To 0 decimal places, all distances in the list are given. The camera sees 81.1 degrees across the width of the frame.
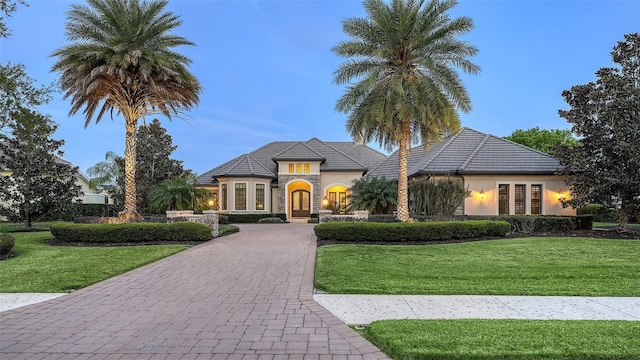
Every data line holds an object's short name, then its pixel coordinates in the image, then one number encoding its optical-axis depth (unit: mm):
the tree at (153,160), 24686
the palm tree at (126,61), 16031
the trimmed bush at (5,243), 11008
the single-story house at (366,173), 20719
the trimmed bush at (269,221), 27616
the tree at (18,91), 9648
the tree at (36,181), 18719
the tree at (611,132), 15164
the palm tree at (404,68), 15383
